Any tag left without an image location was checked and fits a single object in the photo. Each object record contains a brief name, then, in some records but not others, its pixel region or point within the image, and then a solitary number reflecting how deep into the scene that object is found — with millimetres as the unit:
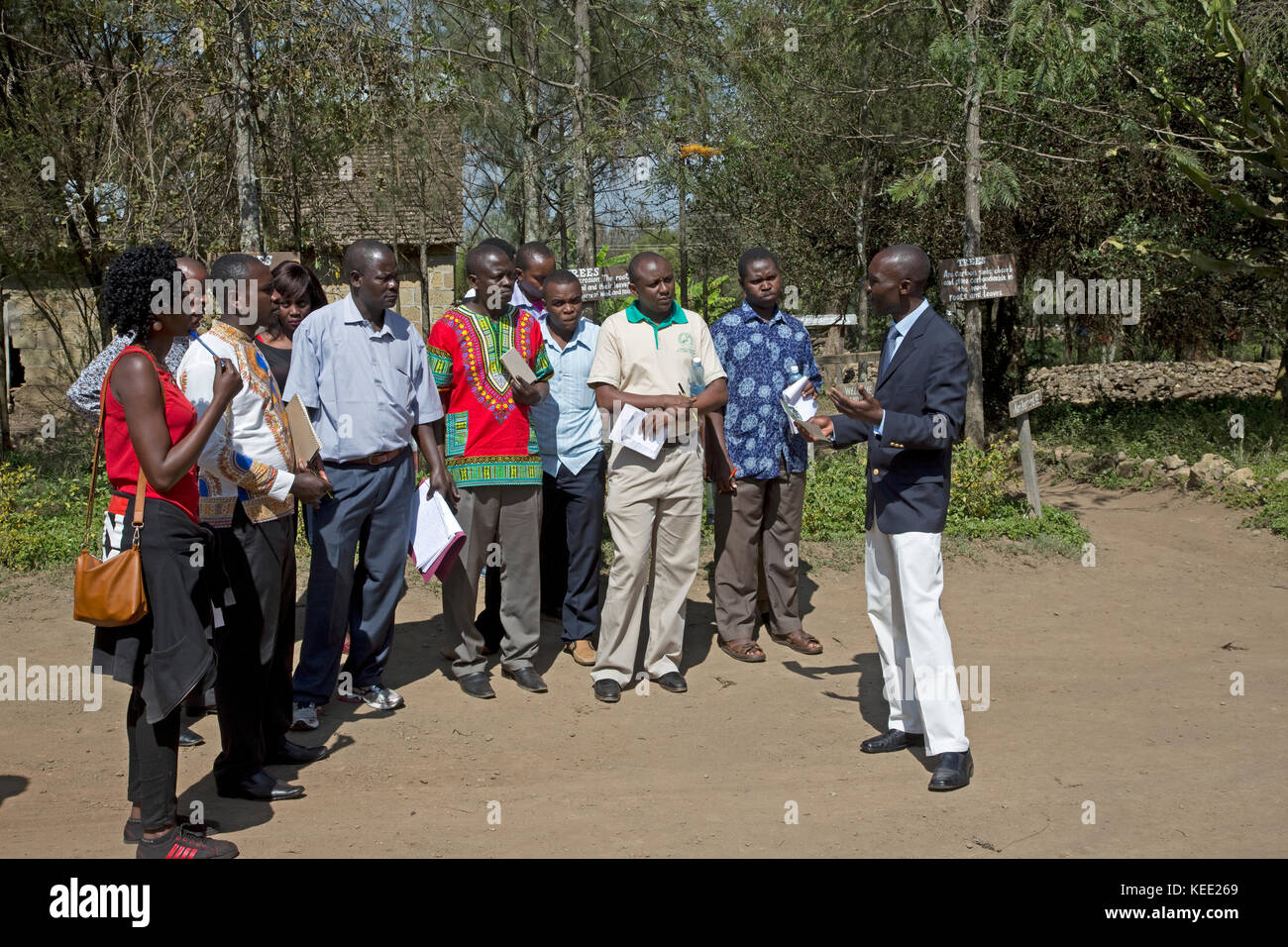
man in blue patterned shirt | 6695
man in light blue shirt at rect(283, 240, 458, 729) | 5402
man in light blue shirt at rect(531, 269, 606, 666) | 6562
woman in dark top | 5914
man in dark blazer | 4715
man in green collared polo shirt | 5973
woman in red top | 3824
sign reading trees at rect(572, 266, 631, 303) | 10539
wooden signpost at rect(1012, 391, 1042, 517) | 9062
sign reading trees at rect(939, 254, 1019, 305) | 9273
